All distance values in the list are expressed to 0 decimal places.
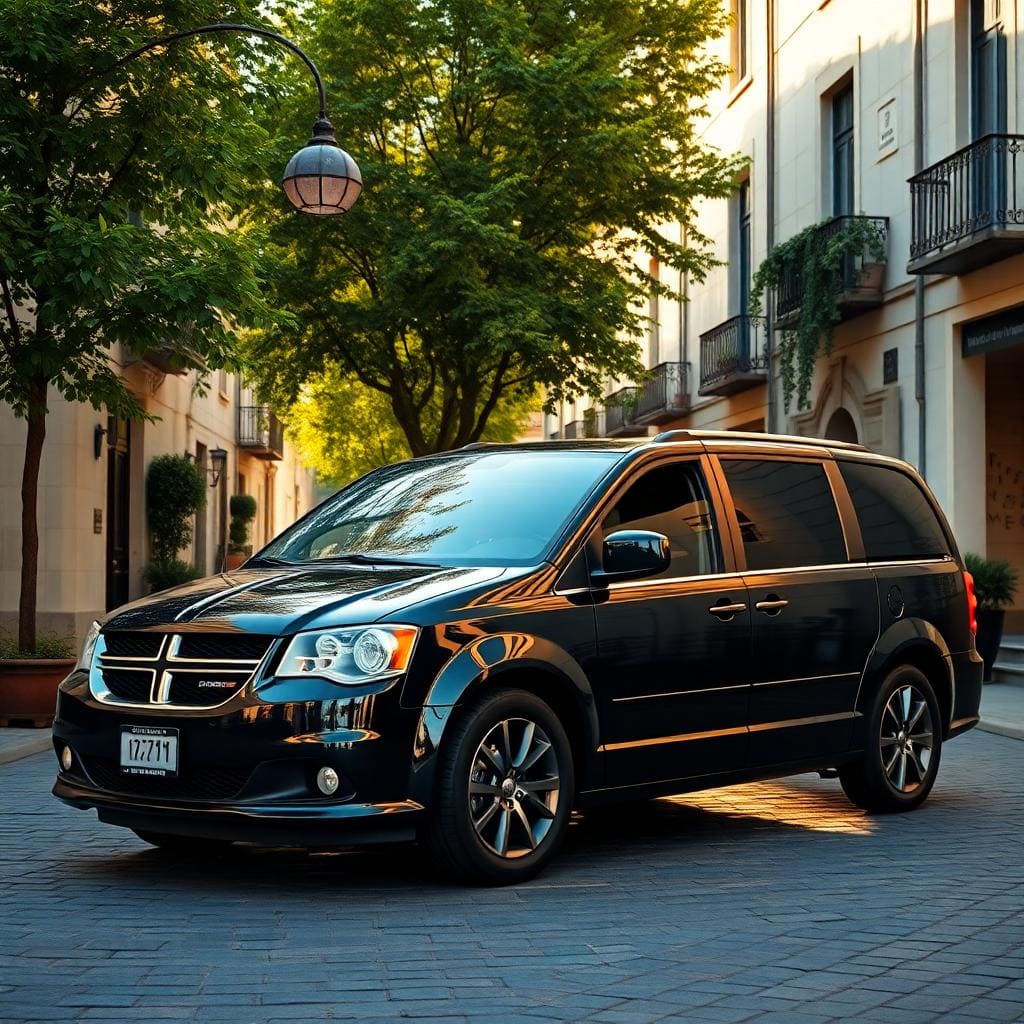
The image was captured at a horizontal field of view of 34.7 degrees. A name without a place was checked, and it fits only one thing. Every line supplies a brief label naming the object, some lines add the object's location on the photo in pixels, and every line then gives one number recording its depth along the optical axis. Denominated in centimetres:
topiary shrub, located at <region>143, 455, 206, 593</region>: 2692
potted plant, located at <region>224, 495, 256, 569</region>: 3862
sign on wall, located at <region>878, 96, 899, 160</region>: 2291
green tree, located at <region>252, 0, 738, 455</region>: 2359
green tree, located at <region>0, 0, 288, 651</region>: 1245
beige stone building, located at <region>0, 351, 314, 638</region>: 1992
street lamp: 1473
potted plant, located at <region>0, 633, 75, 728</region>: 1291
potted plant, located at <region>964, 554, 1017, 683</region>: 1733
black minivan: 605
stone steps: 1767
